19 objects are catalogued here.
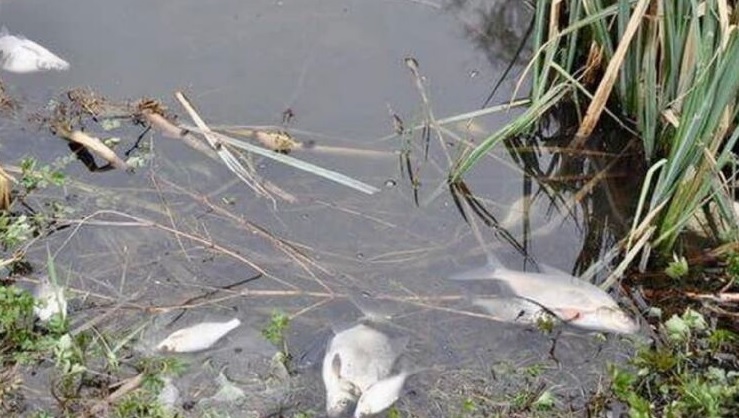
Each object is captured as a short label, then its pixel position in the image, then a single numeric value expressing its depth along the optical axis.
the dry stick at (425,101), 3.99
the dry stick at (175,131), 3.88
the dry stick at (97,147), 3.79
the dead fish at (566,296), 3.23
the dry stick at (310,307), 3.31
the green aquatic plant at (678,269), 3.31
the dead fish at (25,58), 4.09
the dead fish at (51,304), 3.10
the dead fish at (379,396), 2.96
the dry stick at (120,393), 2.92
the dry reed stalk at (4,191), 3.51
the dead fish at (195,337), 3.14
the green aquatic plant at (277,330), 3.17
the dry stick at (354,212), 3.67
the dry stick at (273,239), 3.47
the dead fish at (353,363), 2.99
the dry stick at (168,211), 3.50
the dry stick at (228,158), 3.75
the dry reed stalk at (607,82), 3.58
